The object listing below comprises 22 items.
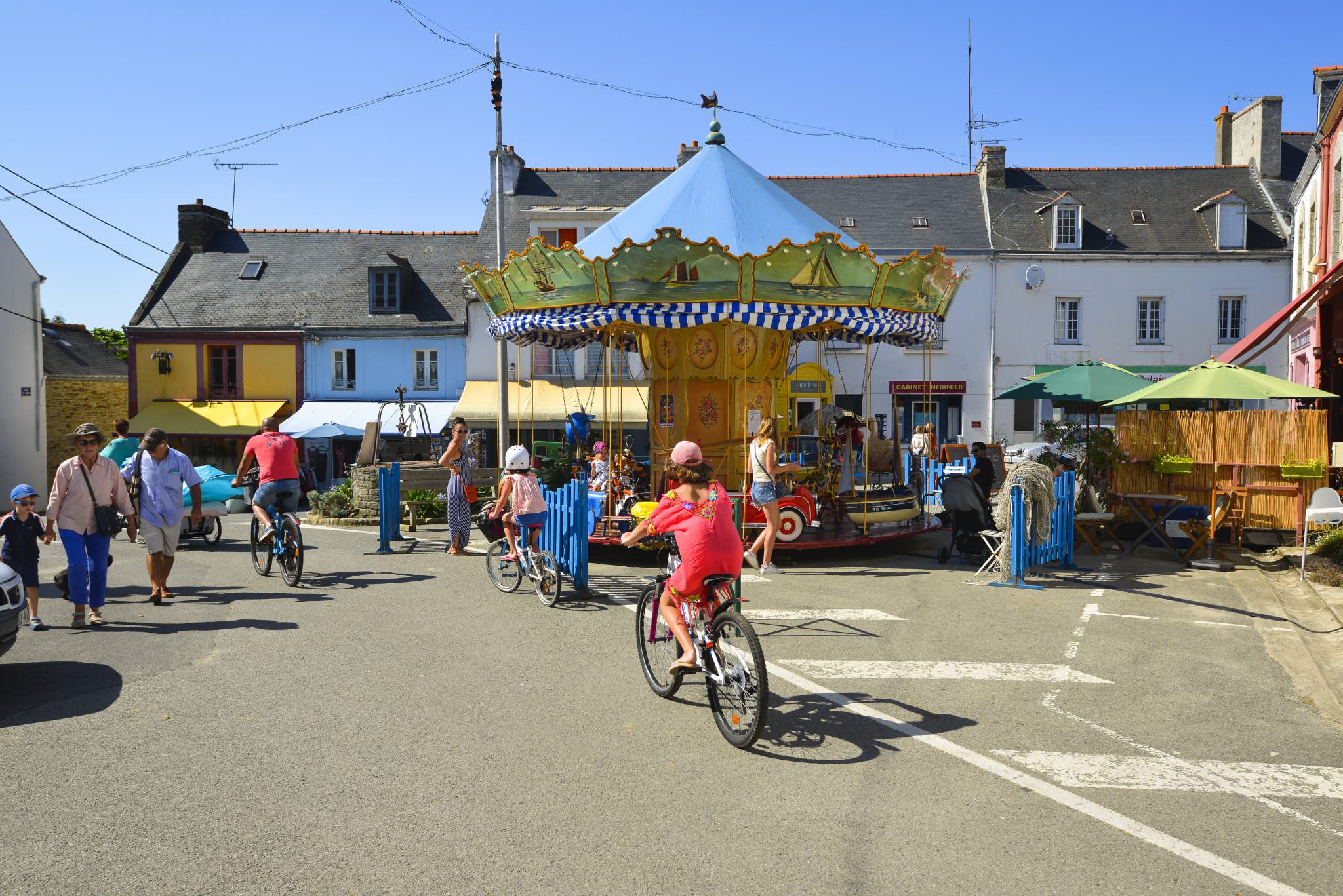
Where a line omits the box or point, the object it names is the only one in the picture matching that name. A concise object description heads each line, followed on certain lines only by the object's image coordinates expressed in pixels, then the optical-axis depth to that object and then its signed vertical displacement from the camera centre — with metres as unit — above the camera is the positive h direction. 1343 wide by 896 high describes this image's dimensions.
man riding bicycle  10.73 -0.34
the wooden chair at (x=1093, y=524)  12.27 -1.04
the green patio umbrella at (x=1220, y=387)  12.32 +0.72
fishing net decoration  10.47 -0.64
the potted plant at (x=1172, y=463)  12.79 -0.23
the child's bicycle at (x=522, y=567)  9.41 -1.25
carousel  12.39 +1.68
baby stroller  11.56 -0.85
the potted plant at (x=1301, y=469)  12.01 -0.28
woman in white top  11.00 -0.38
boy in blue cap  8.00 -0.81
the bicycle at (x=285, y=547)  10.55 -1.18
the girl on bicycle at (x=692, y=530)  5.78 -0.52
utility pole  19.42 +1.81
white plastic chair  9.41 -0.60
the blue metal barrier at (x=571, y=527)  9.71 -0.86
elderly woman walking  8.37 -0.66
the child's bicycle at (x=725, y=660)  5.25 -1.23
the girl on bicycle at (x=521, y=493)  9.63 -0.52
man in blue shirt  9.37 -0.63
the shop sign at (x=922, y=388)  30.55 +1.65
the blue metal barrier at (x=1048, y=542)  10.46 -1.06
